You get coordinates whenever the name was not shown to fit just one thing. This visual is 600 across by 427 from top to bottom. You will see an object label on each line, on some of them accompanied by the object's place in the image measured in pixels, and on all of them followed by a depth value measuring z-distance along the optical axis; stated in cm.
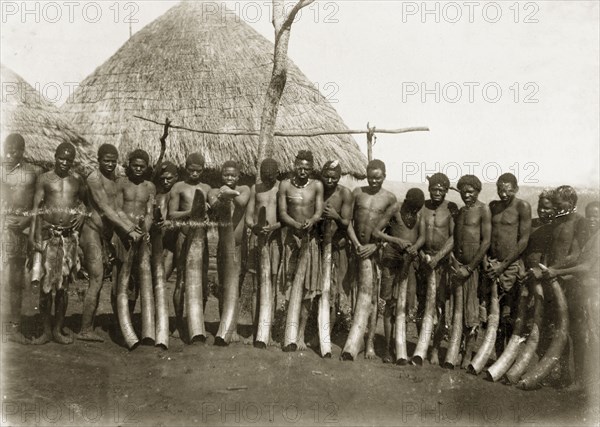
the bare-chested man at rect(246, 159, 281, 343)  593
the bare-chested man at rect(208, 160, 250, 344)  584
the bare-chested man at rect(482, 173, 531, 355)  571
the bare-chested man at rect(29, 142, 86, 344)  542
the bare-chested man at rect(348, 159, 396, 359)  592
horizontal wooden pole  834
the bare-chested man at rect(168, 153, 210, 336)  586
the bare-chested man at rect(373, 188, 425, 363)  589
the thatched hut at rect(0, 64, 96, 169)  881
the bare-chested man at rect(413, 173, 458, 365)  583
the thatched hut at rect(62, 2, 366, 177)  1086
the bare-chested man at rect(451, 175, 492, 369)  576
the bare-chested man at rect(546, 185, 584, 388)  557
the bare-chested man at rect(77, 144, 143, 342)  562
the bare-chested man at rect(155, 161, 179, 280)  593
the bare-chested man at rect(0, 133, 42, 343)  544
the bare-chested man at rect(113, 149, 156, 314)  575
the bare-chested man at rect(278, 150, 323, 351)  585
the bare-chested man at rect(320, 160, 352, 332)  594
